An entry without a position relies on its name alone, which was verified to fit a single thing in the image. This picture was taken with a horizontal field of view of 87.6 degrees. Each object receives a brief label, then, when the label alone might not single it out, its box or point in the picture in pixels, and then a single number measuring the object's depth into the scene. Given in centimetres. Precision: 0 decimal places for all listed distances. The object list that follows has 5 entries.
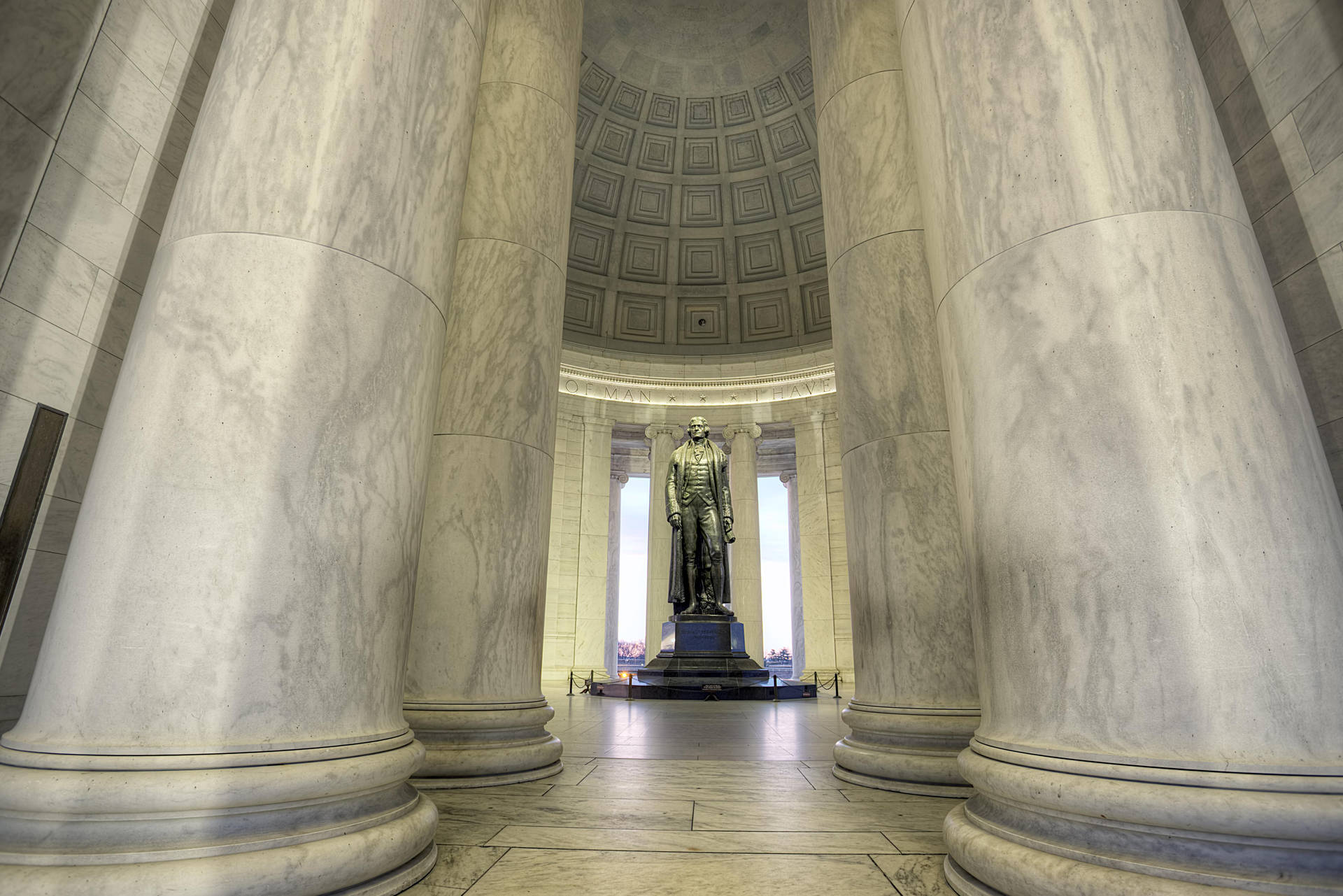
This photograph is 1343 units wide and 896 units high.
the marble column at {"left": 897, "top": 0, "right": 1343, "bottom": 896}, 412
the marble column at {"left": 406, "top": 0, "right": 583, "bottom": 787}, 970
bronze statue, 2992
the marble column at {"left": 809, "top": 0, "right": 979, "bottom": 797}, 959
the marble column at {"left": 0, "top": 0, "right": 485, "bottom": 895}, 430
